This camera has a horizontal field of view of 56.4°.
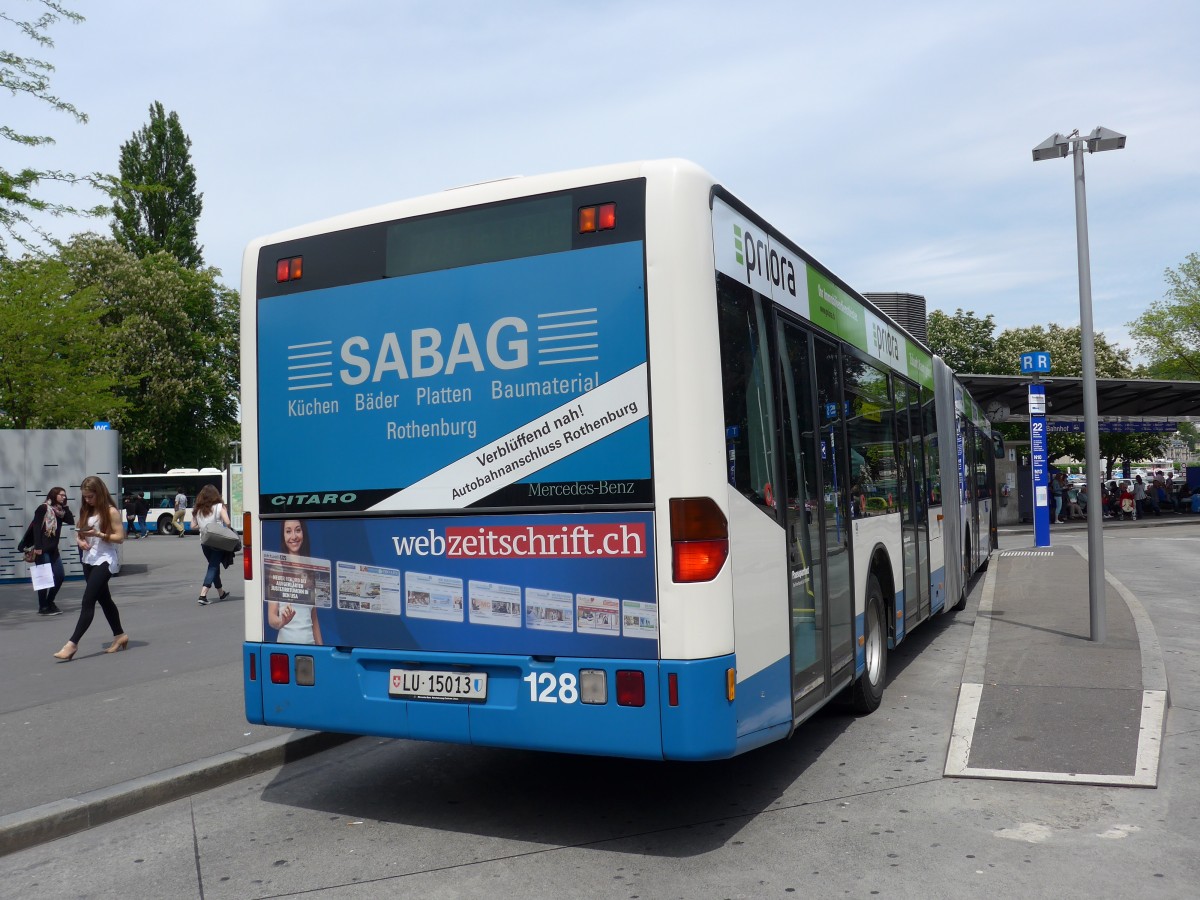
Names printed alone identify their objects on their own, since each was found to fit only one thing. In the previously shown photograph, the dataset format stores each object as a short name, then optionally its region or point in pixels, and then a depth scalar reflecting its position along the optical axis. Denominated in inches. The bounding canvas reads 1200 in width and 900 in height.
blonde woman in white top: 401.7
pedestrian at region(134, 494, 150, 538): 1872.5
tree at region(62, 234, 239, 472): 1818.4
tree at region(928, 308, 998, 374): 2308.1
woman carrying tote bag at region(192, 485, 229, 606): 611.5
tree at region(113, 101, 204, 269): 2123.5
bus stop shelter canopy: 1169.4
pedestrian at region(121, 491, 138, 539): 1828.1
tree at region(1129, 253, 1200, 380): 2015.3
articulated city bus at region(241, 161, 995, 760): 184.2
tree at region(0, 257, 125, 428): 1042.7
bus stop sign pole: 952.3
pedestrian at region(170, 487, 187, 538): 1812.3
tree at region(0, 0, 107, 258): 565.3
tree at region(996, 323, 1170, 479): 2353.6
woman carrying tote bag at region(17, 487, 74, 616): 535.2
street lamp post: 388.5
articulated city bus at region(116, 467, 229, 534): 1872.5
